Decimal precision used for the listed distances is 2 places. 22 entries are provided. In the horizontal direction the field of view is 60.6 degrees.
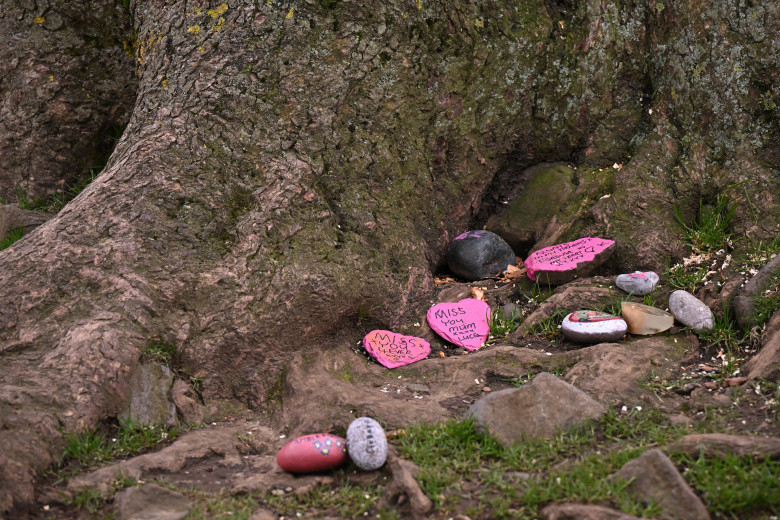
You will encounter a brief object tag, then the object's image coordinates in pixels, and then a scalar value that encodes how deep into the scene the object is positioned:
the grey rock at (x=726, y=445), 2.36
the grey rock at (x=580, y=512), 2.17
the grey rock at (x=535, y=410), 2.70
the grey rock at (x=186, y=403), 3.04
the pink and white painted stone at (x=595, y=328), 3.43
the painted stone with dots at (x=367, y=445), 2.61
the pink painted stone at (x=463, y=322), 3.70
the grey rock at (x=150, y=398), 2.94
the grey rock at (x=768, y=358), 2.91
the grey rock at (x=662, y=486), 2.19
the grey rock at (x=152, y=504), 2.40
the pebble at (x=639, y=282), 3.74
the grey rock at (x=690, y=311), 3.43
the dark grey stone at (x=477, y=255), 4.22
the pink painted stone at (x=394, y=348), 3.50
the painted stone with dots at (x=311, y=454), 2.62
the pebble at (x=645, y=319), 3.47
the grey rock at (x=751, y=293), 3.36
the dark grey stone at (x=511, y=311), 3.84
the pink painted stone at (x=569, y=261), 3.95
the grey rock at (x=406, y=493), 2.37
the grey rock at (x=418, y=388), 3.25
